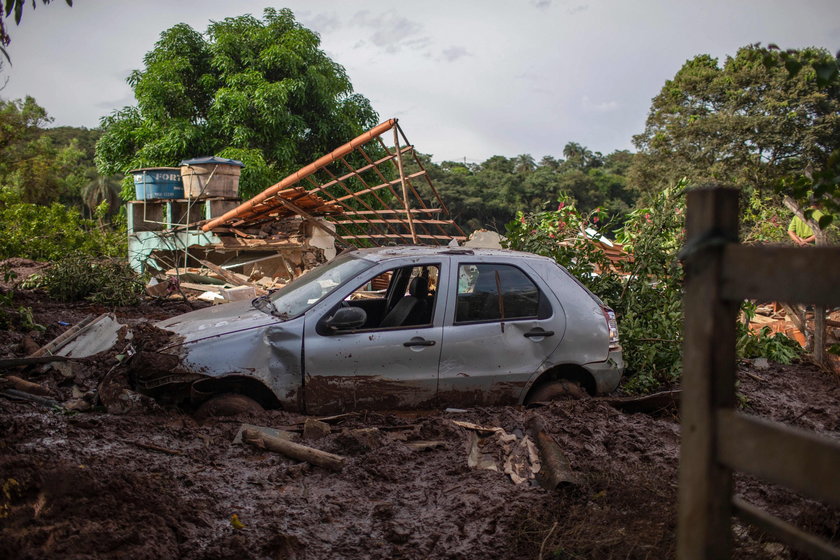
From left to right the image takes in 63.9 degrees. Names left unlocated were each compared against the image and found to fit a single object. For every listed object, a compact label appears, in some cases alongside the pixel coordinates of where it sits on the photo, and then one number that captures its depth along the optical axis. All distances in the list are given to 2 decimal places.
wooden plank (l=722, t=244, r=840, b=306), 1.51
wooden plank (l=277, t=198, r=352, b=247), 14.13
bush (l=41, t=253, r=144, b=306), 11.84
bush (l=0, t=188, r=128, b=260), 15.98
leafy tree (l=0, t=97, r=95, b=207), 37.50
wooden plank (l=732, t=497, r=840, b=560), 1.59
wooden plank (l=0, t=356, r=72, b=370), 6.03
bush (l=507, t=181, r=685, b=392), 7.45
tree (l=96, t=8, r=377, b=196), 26.77
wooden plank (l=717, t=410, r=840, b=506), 1.49
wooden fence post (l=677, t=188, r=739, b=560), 1.73
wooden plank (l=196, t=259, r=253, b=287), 14.59
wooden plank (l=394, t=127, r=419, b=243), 12.71
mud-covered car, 5.36
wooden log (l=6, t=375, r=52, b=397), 5.66
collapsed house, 15.02
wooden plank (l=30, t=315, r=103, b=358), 6.70
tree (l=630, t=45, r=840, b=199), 29.80
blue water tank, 17.30
